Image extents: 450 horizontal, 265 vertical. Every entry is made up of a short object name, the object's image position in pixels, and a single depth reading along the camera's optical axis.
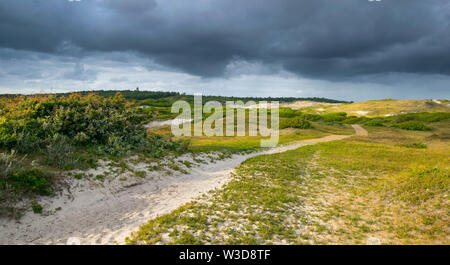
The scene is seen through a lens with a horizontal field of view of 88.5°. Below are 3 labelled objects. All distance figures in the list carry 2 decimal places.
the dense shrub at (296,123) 67.94
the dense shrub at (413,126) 67.62
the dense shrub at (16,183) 8.81
